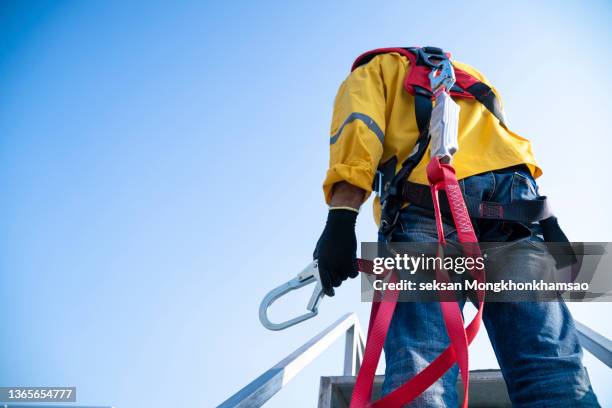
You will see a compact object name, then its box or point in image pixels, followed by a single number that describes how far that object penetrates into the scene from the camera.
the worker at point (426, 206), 1.01
